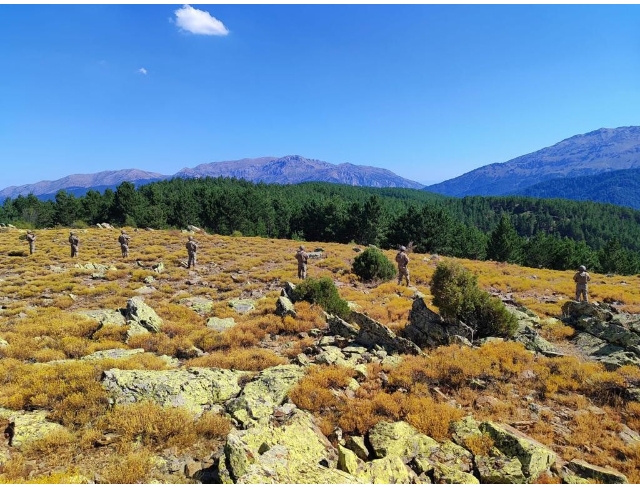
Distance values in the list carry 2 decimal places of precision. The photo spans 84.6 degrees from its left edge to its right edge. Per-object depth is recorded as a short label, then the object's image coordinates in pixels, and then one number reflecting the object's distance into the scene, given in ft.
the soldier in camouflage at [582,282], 64.03
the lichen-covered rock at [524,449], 19.64
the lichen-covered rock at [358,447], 20.96
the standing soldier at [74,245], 104.42
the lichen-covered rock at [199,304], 57.36
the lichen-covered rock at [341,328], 42.22
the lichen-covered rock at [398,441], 21.06
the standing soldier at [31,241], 108.15
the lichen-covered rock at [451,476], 18.92
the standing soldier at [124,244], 104.73
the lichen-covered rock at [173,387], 25.36
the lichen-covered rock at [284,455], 17.35
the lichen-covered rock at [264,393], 24.80
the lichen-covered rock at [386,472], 17.94
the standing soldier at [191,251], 92.17
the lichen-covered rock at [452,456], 20.32
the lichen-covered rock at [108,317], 44.40
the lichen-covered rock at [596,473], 19.03
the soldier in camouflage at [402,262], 74.59
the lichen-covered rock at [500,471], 19.15
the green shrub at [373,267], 83.15
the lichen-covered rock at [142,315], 44.45
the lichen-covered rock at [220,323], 47.14
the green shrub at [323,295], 53.36
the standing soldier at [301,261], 77.25
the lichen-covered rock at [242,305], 56.70
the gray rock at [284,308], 49.70
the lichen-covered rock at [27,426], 21.10
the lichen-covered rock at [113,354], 34.24
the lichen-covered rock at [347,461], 18.49
